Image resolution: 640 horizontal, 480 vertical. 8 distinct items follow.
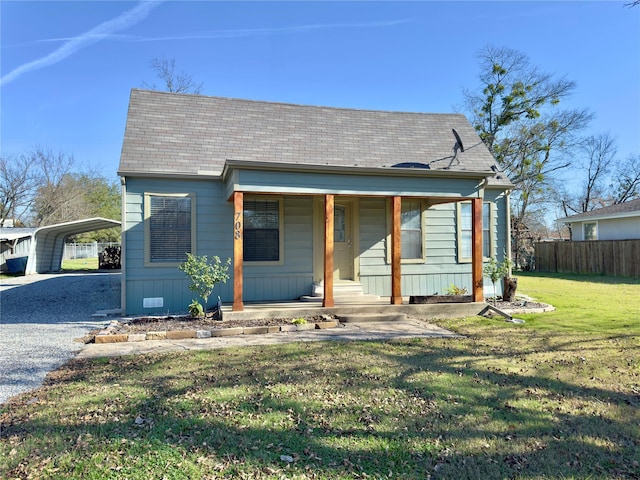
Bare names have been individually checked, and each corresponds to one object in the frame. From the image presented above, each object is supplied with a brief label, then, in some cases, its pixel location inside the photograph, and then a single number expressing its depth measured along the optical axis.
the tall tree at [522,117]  23.20
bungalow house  7.81
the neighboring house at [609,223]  18.66
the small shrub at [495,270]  9.09
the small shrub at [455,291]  9.12
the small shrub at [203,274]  7.27
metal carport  18.54
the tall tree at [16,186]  30.69
